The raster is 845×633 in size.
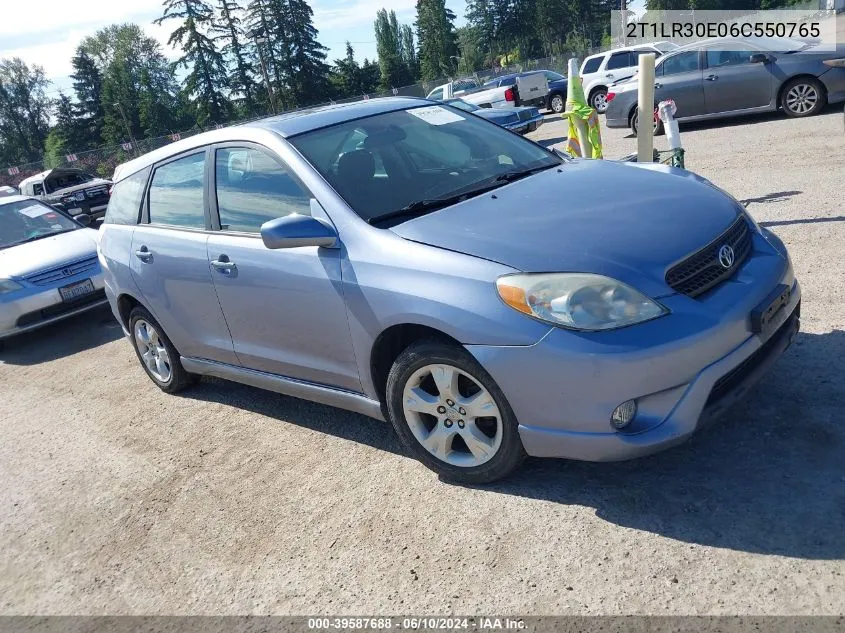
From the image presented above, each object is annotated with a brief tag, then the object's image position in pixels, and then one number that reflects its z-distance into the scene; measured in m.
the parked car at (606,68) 19.61
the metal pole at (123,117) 70.06
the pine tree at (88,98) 74.06
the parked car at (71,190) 17.62
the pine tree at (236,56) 65.38
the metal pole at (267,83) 67.12
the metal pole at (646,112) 6.50
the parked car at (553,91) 24.94
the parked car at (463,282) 2.85
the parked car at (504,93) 20.22
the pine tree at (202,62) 64.06
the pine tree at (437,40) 88.75
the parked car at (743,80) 11.80
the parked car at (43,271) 7.78
